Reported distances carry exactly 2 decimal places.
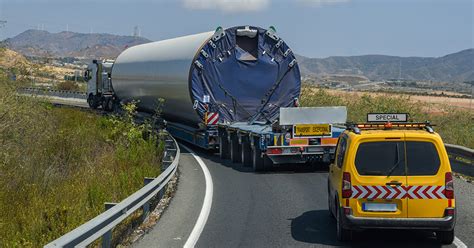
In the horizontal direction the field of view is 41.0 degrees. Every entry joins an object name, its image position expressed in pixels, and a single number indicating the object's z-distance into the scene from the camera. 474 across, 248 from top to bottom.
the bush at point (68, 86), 88.00
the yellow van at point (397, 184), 8.38
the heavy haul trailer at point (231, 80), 21.44
